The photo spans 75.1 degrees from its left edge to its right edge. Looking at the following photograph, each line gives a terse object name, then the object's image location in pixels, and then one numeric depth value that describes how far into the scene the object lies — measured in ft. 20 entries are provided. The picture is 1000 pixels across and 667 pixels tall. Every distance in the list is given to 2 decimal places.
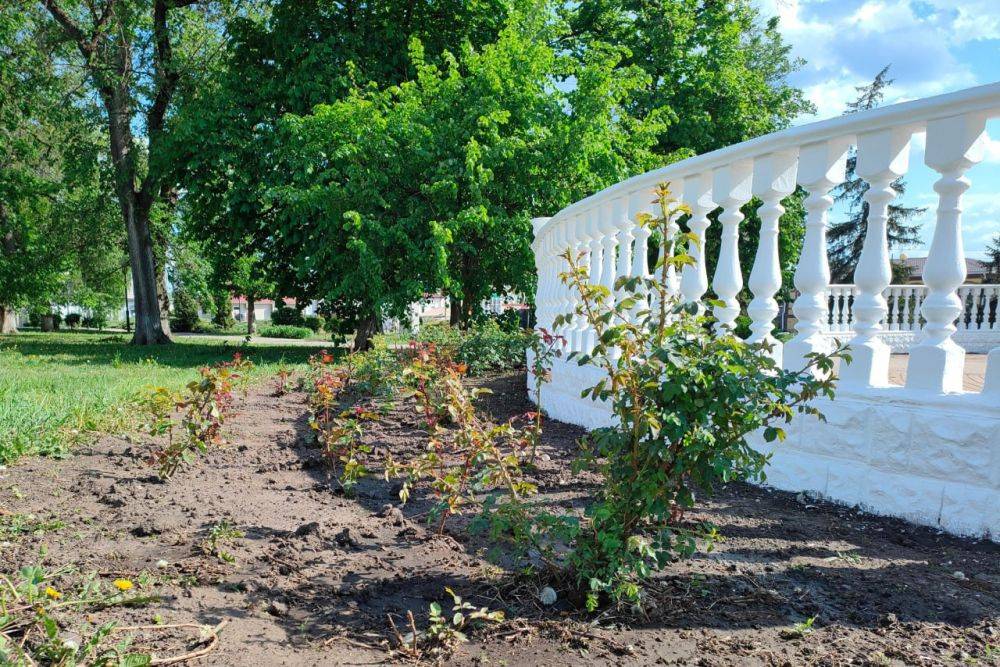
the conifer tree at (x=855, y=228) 118.42
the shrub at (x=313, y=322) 81.08
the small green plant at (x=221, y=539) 8.20
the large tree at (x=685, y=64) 61.16
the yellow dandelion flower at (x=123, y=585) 6.82
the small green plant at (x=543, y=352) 15.92
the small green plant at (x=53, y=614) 5.61
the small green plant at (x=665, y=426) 6.21
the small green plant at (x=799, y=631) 6.15
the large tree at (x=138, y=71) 54.29
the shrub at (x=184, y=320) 127.28
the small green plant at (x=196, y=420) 11.86
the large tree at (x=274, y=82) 46.52
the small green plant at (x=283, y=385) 22.87
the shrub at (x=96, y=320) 146.92
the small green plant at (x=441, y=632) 6.04
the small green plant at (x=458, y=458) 7.81
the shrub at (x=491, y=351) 25.84
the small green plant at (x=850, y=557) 7.73
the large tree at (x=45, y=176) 57.41
